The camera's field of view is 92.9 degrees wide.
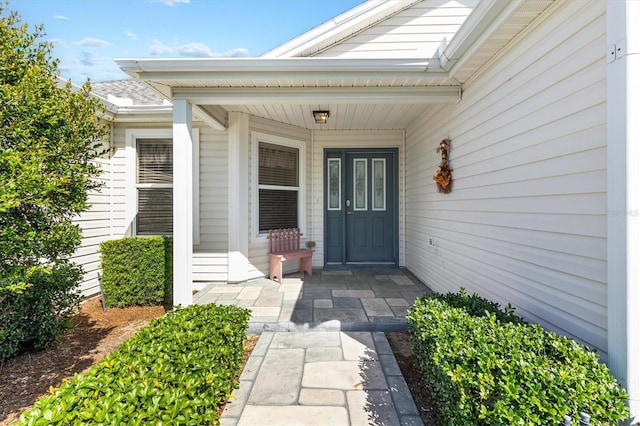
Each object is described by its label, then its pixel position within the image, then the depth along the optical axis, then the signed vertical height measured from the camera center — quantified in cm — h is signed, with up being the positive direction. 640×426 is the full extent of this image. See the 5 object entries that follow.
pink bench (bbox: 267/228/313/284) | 469 -67
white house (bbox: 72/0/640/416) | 161 +57
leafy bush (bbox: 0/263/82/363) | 246 -86
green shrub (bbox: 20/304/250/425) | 114 -74
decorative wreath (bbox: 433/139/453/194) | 360 +45
